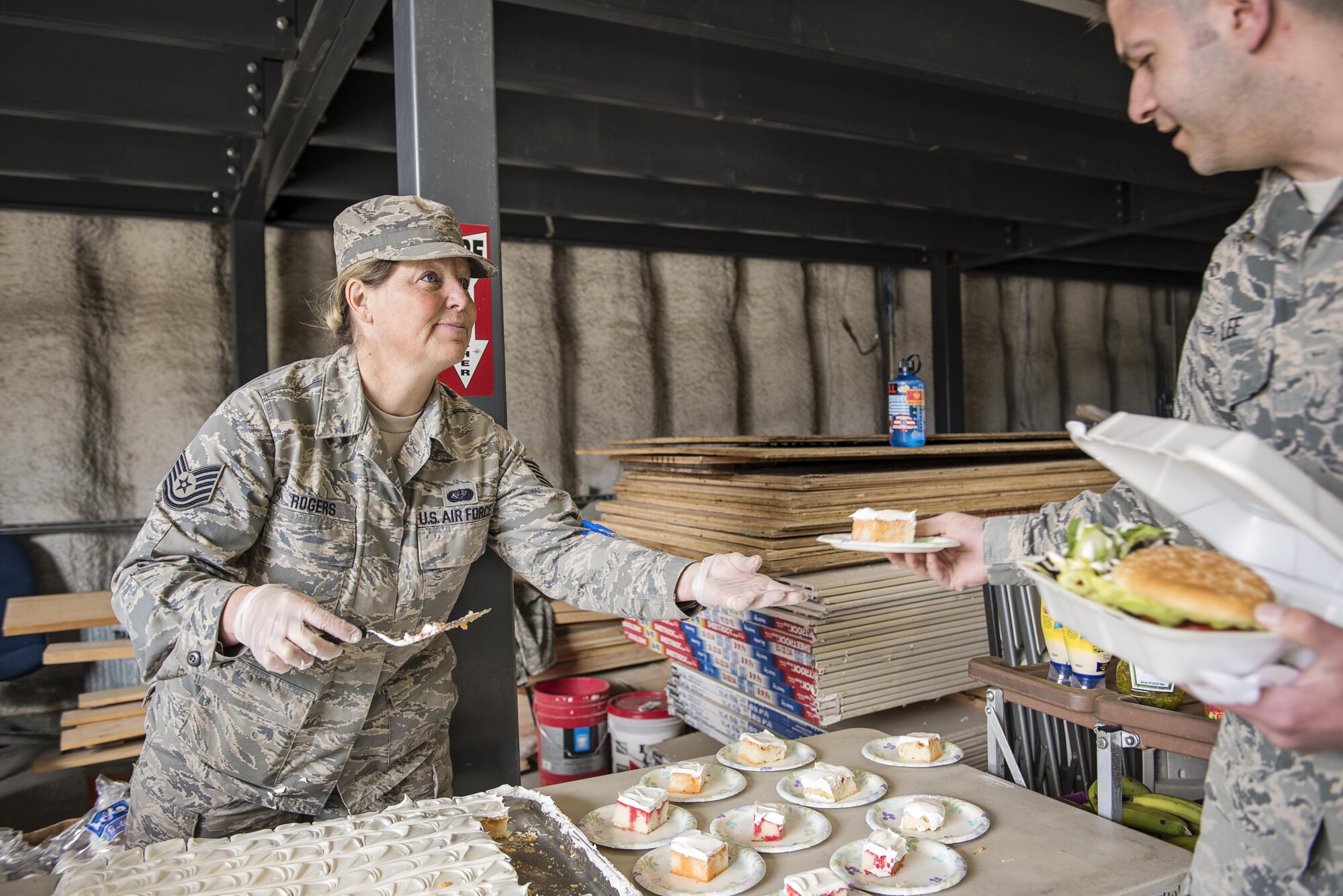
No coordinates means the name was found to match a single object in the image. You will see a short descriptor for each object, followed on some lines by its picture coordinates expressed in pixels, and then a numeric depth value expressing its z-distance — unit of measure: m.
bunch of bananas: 2.11
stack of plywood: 3.46
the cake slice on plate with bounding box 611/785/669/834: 1.94
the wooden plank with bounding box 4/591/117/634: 4.71
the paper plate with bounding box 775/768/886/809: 2.09
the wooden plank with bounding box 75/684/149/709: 4.92
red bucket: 4.66
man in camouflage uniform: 1.23
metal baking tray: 1.70
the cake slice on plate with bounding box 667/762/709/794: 2.19
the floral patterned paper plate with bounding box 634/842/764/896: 1.71
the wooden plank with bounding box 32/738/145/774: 4.74
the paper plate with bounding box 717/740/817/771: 2.34
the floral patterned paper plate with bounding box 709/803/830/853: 1.89
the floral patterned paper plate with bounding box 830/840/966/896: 1.70
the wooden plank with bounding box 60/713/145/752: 4.73
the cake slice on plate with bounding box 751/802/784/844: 1.91
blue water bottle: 4.20
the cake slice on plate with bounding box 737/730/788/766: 2.34
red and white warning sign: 2.75
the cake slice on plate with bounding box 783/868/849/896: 1.62
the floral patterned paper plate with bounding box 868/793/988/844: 1.91
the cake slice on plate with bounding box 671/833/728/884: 1.73
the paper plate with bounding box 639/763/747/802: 2.15
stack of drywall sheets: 3.11
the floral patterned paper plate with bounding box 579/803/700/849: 1.91
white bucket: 4.39
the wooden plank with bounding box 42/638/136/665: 4.93
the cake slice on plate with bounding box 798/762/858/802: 2.10
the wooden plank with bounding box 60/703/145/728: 4.82
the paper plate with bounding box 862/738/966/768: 2.32
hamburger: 1.07
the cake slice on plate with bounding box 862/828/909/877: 1.73
